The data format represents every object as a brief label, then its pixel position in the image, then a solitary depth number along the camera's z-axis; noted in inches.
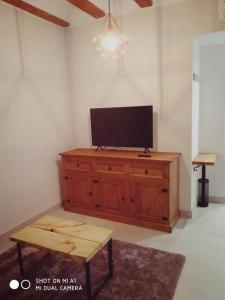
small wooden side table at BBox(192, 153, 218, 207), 127.6
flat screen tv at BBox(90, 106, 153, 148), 121.6
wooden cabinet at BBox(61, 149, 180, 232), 111.5
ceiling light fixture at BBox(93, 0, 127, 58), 95.0
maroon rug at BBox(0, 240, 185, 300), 75.6
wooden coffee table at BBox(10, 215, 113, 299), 69.9
